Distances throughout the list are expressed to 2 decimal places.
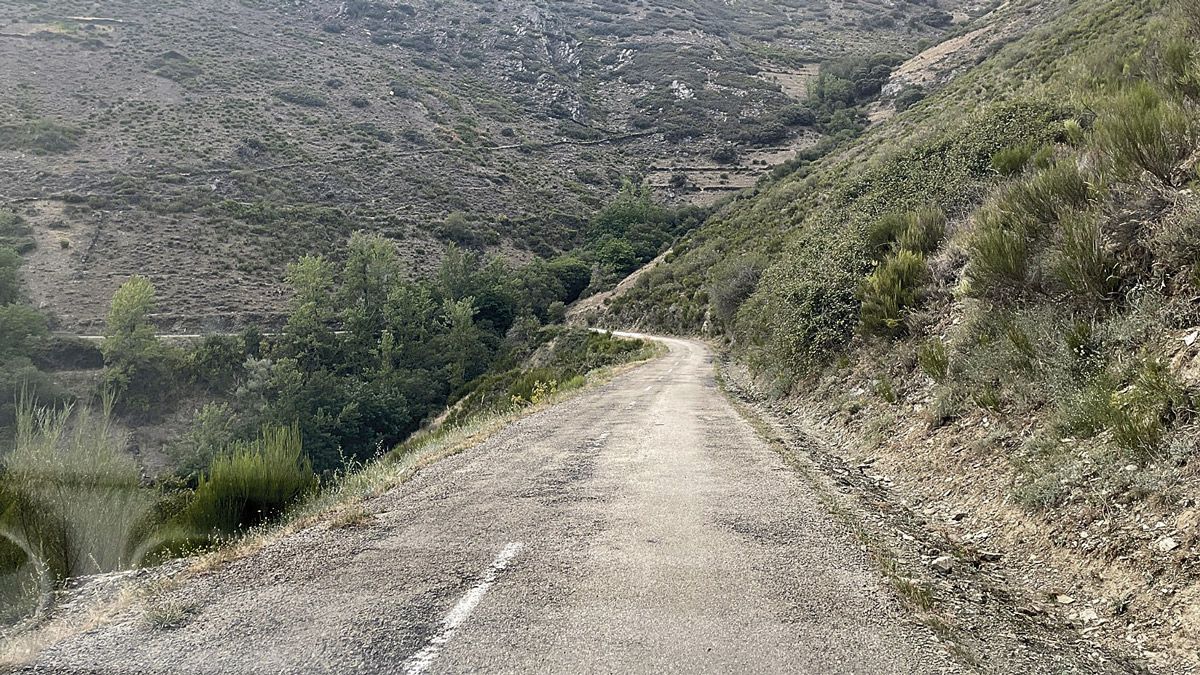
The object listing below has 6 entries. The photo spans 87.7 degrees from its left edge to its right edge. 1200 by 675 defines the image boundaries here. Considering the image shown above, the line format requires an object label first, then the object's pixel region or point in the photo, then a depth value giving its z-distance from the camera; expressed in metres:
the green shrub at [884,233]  12.84
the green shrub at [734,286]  32.41
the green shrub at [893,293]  10.77
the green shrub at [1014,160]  11.47
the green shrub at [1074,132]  10.58
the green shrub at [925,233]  11.68
